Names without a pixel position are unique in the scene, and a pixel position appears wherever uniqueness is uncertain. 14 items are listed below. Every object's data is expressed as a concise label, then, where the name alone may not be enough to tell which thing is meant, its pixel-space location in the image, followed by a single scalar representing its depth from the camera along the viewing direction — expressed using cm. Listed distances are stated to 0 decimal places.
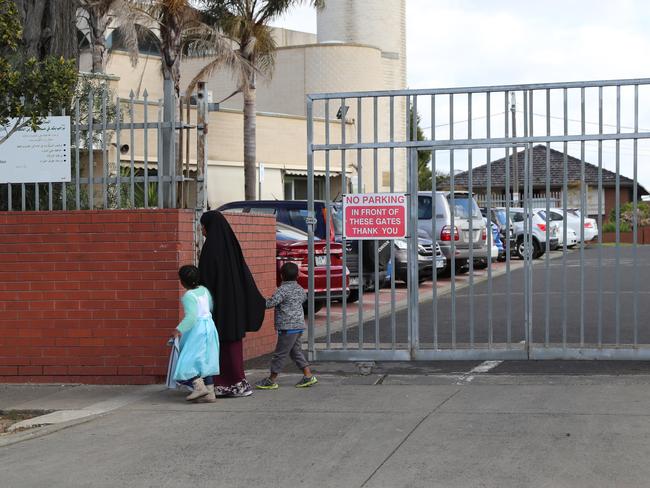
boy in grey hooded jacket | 975
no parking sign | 1095
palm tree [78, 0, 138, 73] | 2845
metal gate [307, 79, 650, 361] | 1041
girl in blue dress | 904
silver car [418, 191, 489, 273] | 1988
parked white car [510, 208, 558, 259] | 2974
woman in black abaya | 938
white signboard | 1059
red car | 1414
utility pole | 1119
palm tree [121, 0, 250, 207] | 2852
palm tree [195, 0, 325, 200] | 3039
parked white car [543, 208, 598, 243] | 3010
